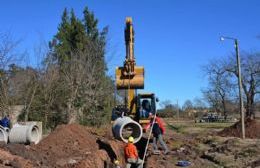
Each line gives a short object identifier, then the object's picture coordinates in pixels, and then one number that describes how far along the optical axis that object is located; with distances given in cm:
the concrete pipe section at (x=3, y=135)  1306
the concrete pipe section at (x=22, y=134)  1305
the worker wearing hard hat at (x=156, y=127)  1134
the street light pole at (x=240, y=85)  1585
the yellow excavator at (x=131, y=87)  1185
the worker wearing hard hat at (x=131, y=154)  955
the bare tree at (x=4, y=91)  1904
